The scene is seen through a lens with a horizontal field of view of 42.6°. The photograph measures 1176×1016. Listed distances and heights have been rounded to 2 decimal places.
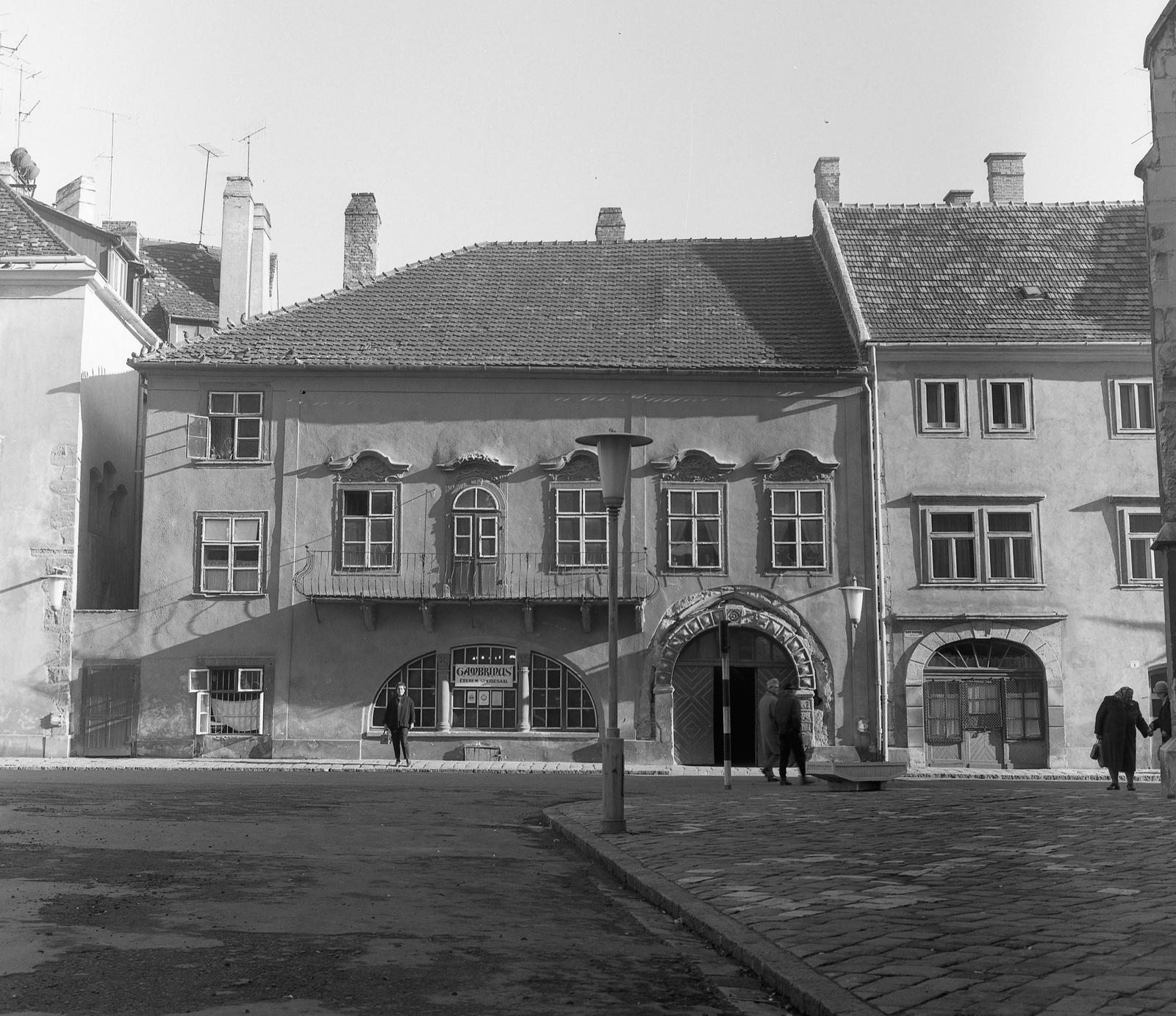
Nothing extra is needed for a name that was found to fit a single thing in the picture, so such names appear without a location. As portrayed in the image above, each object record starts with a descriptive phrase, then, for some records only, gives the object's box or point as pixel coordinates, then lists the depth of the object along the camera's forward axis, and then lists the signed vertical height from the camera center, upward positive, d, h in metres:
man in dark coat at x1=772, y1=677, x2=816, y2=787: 23.70 +0.04
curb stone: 6.76 -1.17
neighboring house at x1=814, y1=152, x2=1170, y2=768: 32.25 +4.55
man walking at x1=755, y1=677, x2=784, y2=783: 24.17 -0.05
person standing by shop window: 29.80 +0.28
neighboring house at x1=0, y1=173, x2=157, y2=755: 32.53 +5.99
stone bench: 21.50 -0.66
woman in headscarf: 22.22 -0.09
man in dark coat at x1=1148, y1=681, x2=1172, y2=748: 20.09 +0.07
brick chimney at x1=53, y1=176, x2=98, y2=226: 44.00 +15.67
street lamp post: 15.10 +1.39
